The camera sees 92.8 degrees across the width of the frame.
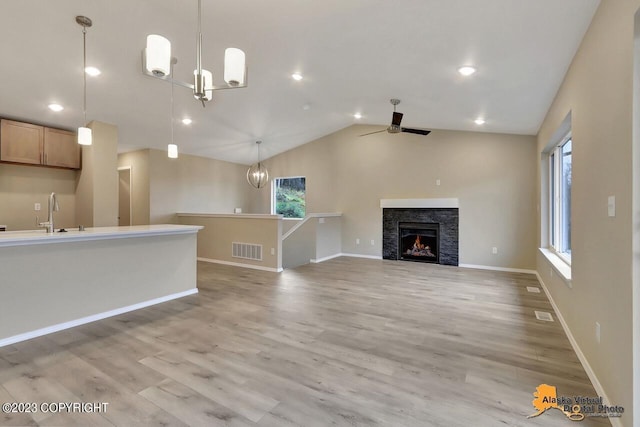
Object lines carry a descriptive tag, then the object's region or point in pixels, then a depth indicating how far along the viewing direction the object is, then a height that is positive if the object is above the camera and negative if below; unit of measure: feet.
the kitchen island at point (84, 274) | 8.83 -2.09
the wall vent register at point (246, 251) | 18.97 -2.39
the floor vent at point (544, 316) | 10.68 -3.72
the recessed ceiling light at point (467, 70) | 10.15 +4.85
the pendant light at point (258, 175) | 24.79 +3.17
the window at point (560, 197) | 12.30 +0.69
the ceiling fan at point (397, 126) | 14.80 +4.34
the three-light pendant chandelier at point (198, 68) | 6.18 +3.17
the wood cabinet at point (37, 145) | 14.42 +3.47
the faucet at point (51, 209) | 9.84 +0.15
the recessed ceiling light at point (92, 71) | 11.65 +5.54
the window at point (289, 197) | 27.50 +1.55
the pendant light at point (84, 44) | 9.17 +5.69
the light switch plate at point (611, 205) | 5.68 +0.14
